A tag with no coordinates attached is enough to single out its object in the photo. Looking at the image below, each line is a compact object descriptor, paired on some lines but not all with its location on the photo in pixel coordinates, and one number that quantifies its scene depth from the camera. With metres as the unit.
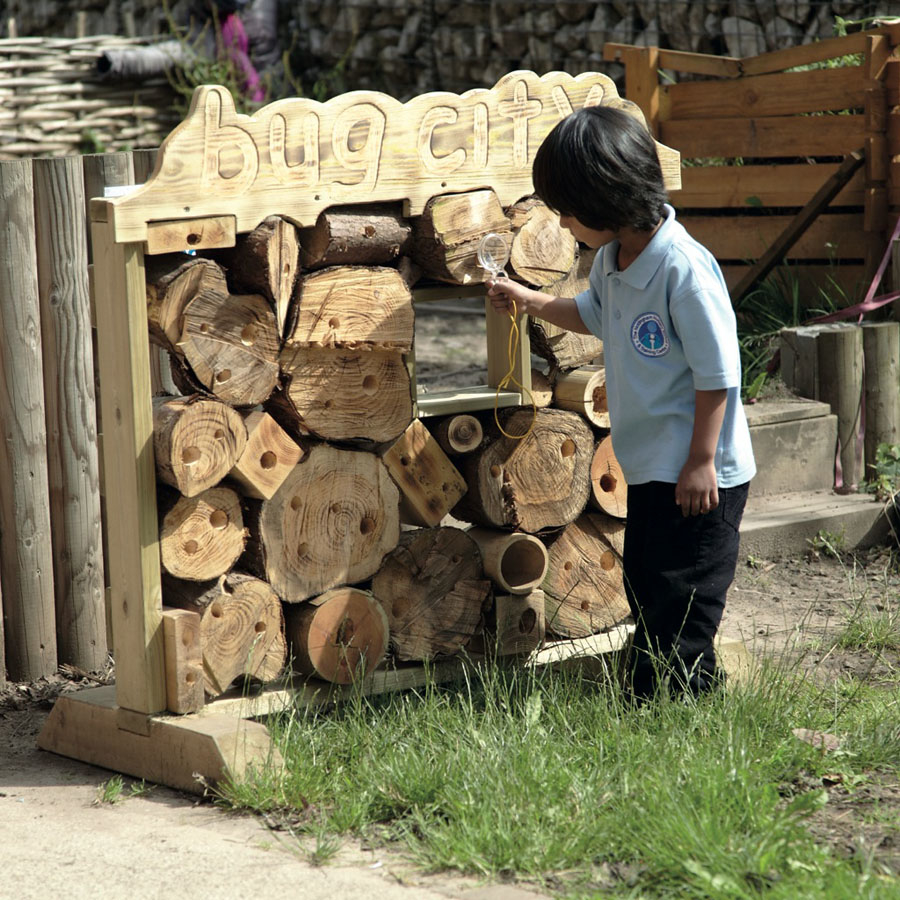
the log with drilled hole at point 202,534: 6.73
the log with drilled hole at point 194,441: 6.57
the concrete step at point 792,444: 11.62
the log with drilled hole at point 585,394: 7.93
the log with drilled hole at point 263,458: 6.85
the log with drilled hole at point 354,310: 6.96
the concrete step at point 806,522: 11.14
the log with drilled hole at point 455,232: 7.31
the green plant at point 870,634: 8.91
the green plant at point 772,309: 13.11
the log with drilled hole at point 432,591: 7.57
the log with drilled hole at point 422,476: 7.50
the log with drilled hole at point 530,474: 7.75
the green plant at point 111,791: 6.67
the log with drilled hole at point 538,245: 7.69
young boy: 6.71
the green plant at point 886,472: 11.97
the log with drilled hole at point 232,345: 6.63
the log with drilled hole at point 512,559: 7.79
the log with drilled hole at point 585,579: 8.06
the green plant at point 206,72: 21.66
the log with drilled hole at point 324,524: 7.04
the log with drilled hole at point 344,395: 7.03
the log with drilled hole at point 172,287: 6.58
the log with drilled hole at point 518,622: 7.86
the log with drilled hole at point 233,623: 6.88
